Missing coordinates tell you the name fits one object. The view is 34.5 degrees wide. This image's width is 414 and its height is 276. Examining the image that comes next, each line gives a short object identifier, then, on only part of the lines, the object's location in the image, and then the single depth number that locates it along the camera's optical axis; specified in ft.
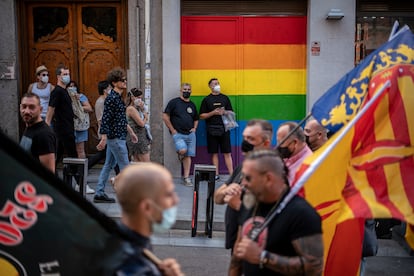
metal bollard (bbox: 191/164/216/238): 28.99
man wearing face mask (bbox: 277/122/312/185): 16.96
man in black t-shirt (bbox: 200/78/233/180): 38.99
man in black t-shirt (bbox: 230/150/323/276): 12.27
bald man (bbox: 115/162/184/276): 9.36
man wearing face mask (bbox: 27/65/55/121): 38.45
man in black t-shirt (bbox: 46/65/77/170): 33.71
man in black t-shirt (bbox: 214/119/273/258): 16.42
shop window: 41.11
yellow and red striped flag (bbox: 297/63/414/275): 14.79
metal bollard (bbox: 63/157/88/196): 30.74
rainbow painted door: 40.83
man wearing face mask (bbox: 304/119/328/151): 19.77
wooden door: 41.91
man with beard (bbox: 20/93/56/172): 21.07
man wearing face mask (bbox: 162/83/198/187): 38.45
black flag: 11.46
